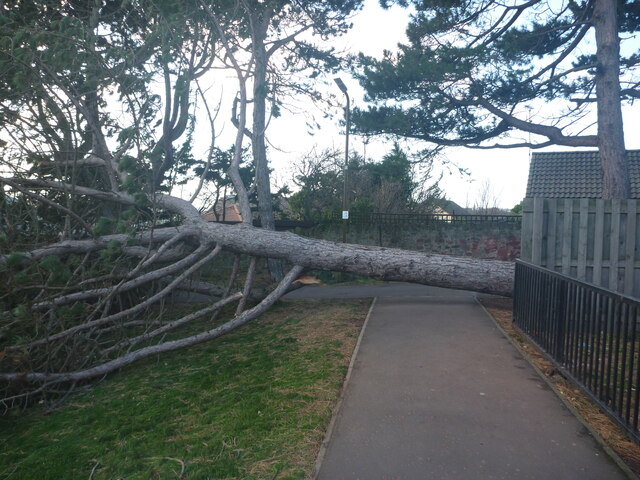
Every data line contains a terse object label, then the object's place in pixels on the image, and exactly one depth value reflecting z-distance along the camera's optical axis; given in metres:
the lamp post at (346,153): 15.45
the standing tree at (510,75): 12.04
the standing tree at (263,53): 11.78
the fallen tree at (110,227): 6.88
